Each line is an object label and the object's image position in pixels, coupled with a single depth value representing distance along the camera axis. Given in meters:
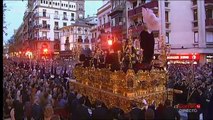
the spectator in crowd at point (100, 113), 6.29
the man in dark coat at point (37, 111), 6.82
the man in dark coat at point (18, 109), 7.20
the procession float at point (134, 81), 8.14
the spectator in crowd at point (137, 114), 6.14
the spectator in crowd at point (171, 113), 6.02
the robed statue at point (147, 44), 8.80
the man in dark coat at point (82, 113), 6.53
